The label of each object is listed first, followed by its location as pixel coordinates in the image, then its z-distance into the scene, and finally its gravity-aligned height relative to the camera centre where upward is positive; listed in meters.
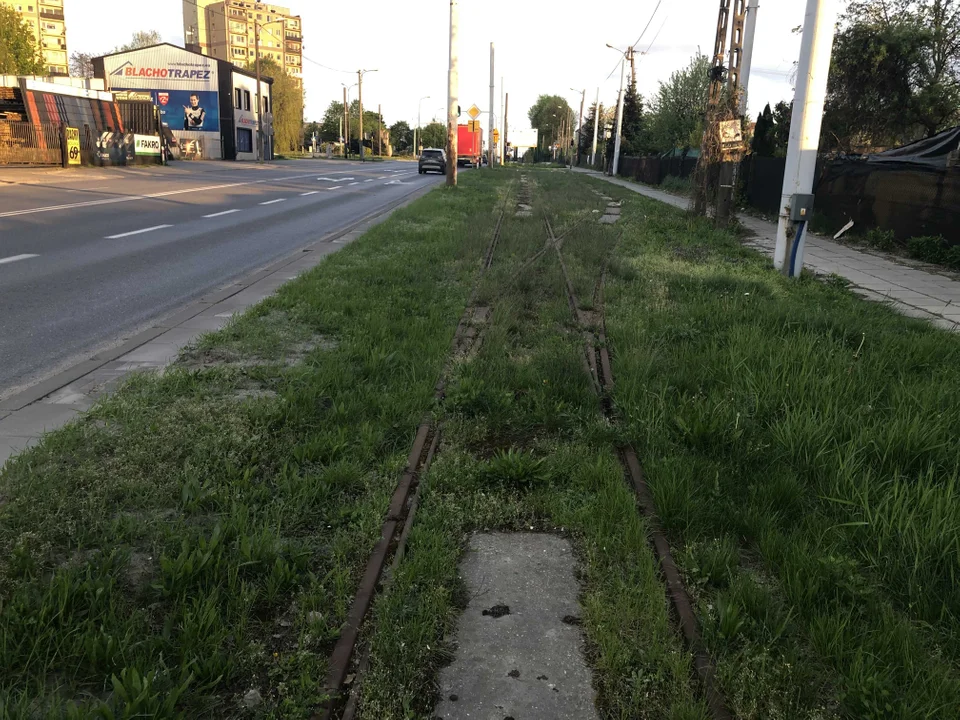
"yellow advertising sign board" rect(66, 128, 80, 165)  31.12 +0.10
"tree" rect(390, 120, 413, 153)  142.34 +4.28
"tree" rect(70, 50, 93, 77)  92.11 +10.44
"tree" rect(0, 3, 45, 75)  55.06 +7.37
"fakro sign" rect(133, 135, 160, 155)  37.04 +0.32
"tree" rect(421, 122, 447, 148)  130.14 +4.48
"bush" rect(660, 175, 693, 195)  31.03 -0.64
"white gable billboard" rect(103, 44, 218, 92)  62.22 +6.69
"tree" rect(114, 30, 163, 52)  98.26 +14.40
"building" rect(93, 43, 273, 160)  61.78 +5.25
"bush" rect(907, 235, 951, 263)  11.95 -1.11
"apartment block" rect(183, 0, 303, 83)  132.00 +22.53
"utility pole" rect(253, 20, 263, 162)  54.79 +2.14
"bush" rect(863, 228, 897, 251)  13.68 -1.13
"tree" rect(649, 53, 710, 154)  39.66 +3.29
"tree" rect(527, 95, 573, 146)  142.00 +9.70
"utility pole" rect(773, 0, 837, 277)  9.07 +0.66
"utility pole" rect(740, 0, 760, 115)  15.95 +2.69
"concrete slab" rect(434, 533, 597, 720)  2.30 -1.60
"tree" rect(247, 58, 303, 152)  83.56 +5.17
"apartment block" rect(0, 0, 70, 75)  112.94 +18.28
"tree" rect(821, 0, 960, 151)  20.16 +2.81
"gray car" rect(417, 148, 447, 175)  49.00 +0.04
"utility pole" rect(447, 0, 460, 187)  26.16 +2.73
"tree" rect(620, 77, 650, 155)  53.67 +3.51
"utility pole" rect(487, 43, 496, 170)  59.05 +1.39
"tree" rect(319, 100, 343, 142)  124.06 +5.28
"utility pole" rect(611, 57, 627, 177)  45.19 +2.33
